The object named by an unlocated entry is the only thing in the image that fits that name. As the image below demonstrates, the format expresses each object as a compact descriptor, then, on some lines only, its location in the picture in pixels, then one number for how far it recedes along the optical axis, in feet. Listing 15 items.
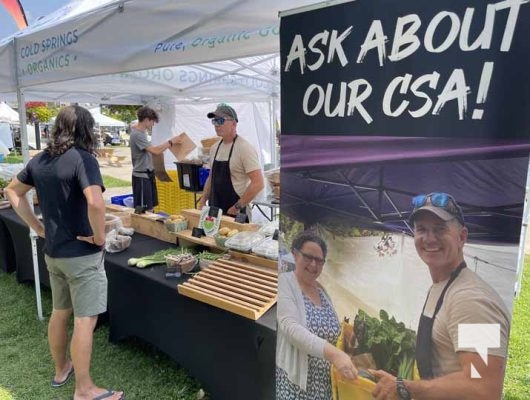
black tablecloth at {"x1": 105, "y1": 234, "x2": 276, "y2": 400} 5.49
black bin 16.58
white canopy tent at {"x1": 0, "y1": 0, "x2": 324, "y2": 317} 5.54
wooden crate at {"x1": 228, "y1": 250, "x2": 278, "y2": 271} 6.70
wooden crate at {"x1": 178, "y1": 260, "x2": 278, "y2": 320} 5.65
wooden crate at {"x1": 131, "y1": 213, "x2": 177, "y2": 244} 8.70
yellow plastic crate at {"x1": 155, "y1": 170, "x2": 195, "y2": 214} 19.53
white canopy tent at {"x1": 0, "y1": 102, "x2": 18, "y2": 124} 50.69
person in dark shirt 6.26
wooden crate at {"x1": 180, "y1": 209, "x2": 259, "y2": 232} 7.82
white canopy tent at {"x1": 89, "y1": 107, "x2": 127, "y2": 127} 67.50
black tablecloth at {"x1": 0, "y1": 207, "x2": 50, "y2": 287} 10.38
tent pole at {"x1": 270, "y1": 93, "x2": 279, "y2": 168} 20.87
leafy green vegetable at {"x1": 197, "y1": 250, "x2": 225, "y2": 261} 7.21
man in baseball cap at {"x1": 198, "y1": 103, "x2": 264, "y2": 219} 10.00
